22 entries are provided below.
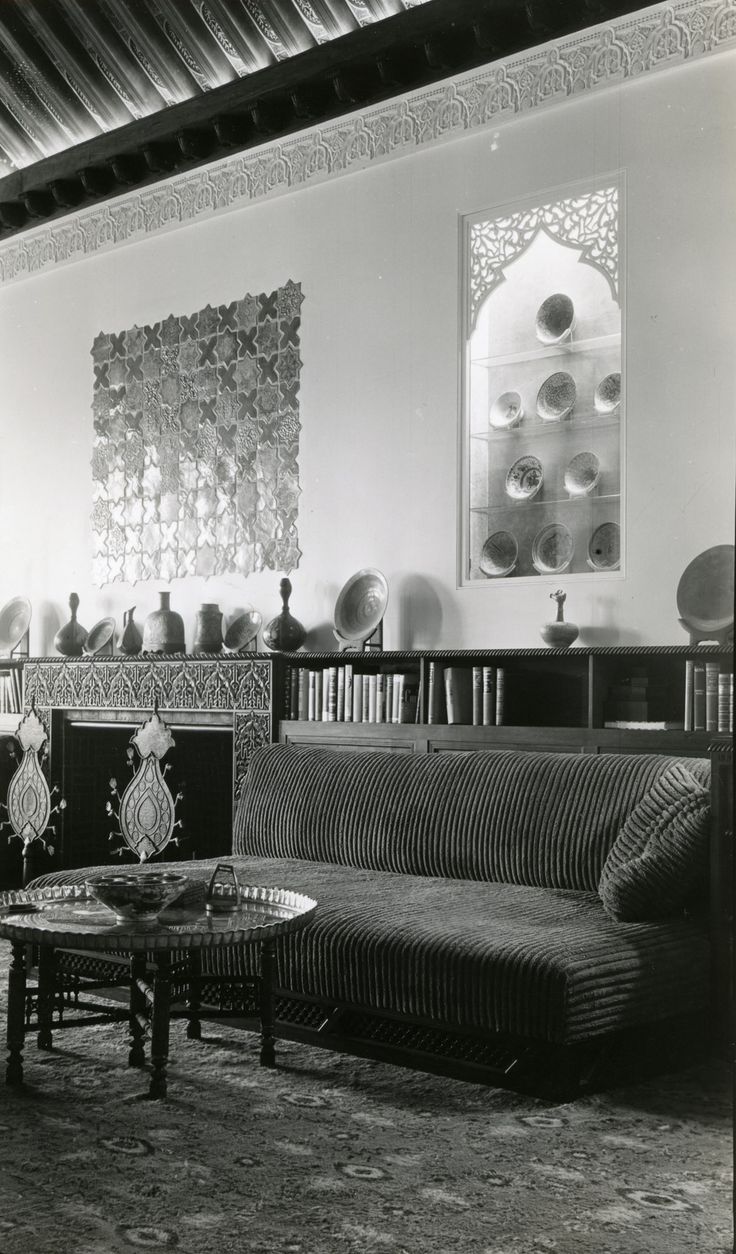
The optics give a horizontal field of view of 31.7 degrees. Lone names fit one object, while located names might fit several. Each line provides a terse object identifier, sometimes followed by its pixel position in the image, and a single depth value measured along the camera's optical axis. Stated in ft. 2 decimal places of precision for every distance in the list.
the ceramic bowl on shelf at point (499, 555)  19.01
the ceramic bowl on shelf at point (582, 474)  18.21
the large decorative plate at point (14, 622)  26.03
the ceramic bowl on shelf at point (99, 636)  24.27
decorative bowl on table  11.71
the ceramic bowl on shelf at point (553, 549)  18.38
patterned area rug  8.55
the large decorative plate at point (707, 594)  16.25
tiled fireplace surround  20.30
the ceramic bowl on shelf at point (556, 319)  18.58
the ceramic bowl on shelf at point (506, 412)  19.20
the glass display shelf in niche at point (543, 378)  18.15
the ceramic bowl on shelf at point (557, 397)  18.60
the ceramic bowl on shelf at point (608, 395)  17.95
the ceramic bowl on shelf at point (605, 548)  17.79
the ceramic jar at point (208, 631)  22.02
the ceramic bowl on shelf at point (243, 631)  22.06
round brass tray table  11.10
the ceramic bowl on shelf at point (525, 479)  18.95
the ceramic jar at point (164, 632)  22.59
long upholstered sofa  11.64
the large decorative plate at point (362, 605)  20.12
